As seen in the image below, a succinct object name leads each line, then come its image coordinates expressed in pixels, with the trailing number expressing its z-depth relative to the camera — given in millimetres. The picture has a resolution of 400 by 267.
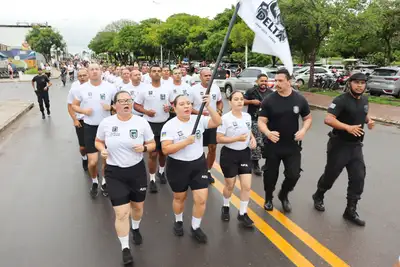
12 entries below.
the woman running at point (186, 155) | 3705
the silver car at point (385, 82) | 16106
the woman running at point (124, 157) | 3498
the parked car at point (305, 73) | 24091
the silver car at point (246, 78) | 16297
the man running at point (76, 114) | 5539
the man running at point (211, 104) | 5422
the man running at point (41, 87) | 12172
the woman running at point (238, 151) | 4234
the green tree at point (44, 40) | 68438
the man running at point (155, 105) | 5621
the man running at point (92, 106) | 5156
